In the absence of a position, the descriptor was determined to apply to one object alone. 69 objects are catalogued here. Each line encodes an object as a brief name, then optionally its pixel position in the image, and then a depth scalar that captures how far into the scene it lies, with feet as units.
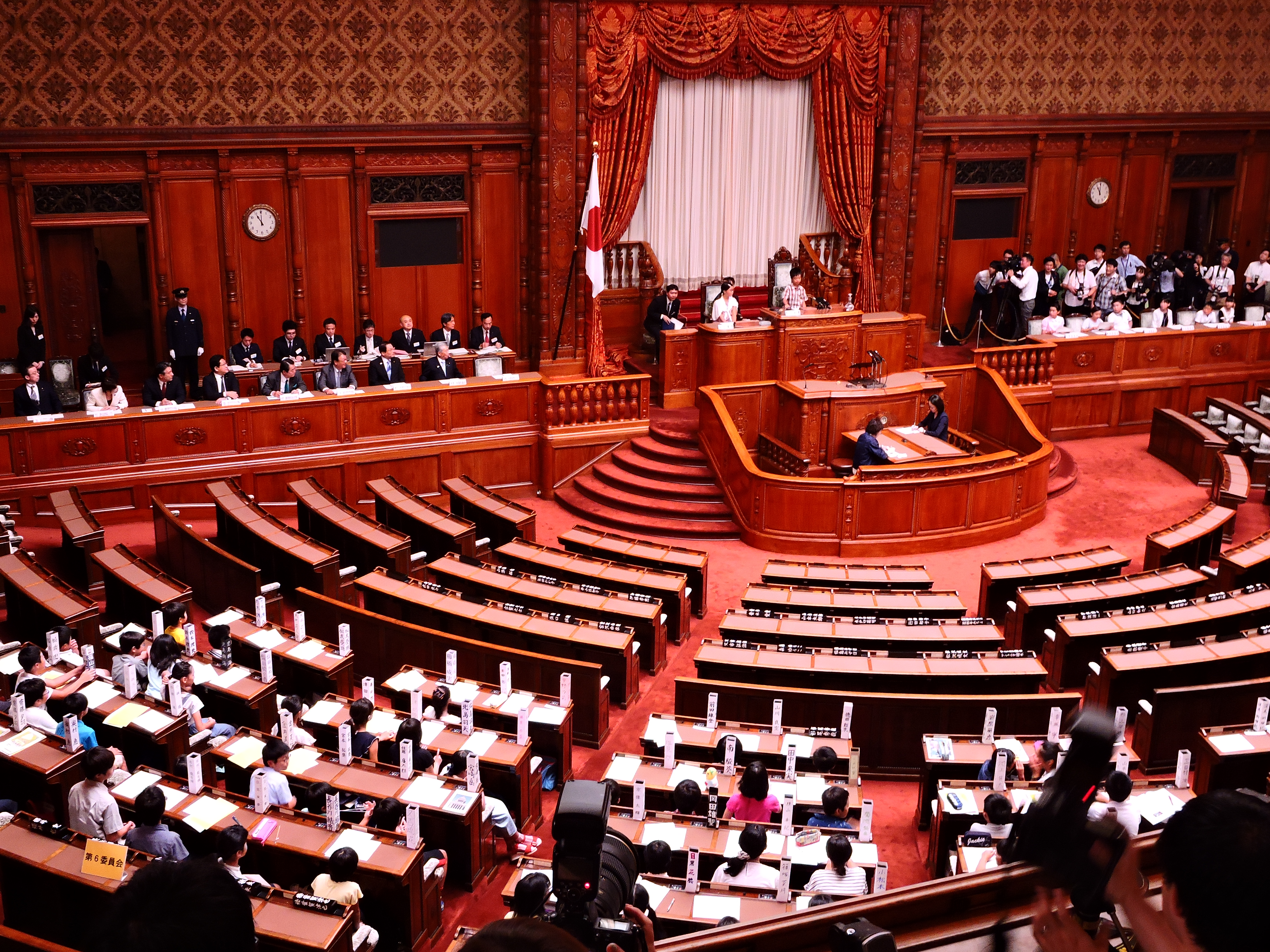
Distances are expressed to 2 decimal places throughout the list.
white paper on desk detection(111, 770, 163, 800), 23.04
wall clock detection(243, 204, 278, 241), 47.62
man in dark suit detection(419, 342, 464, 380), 47.26
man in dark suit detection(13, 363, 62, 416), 40.52
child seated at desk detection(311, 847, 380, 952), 19.52
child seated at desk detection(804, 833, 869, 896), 19.89
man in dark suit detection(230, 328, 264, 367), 46.03
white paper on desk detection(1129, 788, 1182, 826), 22.08
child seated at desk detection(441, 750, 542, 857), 24.16
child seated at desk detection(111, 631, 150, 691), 27.14
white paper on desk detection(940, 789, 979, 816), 23.04
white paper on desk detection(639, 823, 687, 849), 22.02
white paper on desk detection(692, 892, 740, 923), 19.63
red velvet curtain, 50.19
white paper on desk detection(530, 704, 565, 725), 26.84
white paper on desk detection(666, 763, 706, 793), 24.18
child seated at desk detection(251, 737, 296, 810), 22.67
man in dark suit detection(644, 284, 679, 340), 50.03
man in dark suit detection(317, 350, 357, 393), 45.16
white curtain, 53.11
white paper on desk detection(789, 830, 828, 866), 21.36
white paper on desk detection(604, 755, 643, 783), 24.53
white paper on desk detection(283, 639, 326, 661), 29.09
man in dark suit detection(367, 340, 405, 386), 46.21
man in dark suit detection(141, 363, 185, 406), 42.42
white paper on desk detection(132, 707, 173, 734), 25.07
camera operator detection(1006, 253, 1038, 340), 55.93
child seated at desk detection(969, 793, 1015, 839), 21.56
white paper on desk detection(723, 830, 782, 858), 21.70
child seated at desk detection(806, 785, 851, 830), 22.27
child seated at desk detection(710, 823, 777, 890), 20.65
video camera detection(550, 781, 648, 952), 8.73
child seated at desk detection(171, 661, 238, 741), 25.96
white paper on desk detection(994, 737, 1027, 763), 25.30
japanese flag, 48.24
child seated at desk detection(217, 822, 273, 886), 19.95
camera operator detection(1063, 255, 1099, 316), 58.34
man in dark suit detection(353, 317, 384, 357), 47.52
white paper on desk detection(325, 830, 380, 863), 21.16
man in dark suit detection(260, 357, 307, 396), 43.91
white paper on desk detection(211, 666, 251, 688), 27.55
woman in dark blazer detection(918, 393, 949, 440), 47.16
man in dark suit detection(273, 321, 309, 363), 47.19
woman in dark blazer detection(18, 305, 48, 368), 43.34
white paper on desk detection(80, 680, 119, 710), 26.43
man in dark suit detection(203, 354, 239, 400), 43.39
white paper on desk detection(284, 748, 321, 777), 24.09
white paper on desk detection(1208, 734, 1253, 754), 24.73
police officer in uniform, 45.57
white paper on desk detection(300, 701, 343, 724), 26.35
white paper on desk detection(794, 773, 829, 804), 23.71
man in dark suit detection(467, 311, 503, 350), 49.47
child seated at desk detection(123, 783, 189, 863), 20.39
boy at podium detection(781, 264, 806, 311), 50.67
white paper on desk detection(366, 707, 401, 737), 26.25
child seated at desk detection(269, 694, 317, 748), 25.26
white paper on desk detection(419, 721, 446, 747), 25.79
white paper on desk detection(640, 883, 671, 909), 19.98
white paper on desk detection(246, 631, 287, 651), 29.50
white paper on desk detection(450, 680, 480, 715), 27.35
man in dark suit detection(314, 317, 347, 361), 47.50
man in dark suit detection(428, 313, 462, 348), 49.08
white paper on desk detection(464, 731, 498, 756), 25.31
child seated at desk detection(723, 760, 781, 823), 22.63
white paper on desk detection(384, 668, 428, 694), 28.02
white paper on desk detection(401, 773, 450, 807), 23.09
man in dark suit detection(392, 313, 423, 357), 48.65
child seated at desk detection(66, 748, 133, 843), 21.65
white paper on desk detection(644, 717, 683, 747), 25.88
